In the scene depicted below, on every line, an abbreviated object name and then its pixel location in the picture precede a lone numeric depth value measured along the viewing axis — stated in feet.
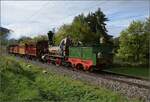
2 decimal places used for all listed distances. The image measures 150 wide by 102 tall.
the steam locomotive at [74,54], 34.66
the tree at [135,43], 69.78
